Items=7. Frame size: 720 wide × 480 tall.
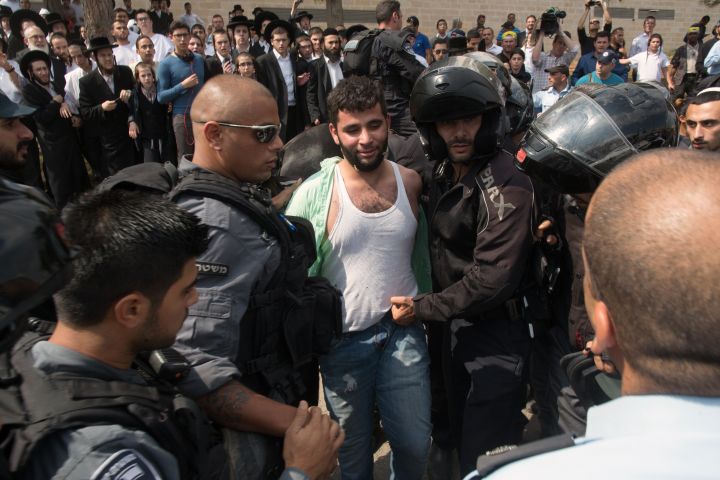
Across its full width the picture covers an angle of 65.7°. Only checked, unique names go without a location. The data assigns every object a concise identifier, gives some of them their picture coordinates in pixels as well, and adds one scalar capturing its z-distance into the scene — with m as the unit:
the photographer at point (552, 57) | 10.05
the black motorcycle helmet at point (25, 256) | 0.98
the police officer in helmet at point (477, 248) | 2.26
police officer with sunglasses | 1.67
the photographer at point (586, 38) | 11.84
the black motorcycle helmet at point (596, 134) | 2.02
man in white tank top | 2.42
